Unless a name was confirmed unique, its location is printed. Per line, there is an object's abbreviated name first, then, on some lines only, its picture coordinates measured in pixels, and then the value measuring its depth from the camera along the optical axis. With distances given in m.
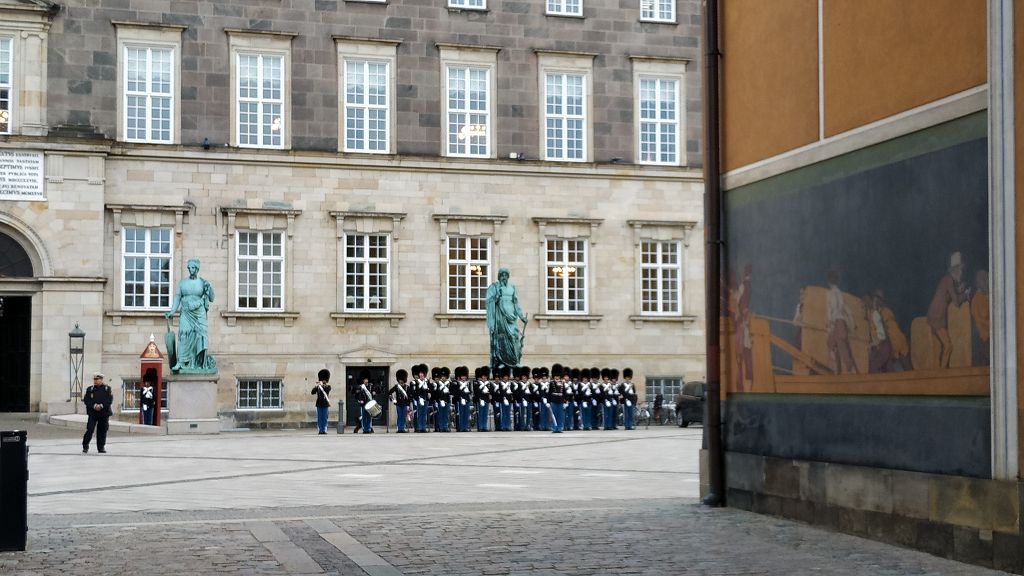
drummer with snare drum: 37.41
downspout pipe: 16.91
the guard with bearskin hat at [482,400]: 38.84
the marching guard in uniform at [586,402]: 40.53
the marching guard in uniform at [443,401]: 38.75
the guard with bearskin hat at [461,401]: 38.88
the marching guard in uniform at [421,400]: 38.34
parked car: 42.12
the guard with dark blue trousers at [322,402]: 37.69
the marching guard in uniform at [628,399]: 40.94
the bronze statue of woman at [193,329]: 35.97
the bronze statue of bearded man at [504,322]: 39.53
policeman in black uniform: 28.33
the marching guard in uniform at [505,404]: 39.03
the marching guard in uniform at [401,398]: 38.25
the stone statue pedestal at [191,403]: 35.78
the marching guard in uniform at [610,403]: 40.91
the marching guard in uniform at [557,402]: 39.59
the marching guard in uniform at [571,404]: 40.28
